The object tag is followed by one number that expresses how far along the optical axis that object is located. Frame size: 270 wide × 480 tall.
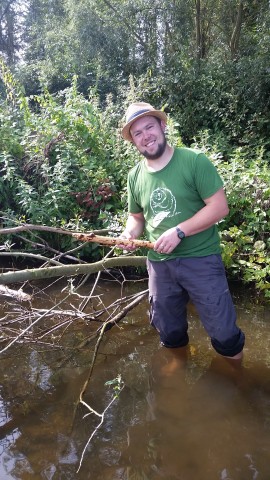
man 2.51
